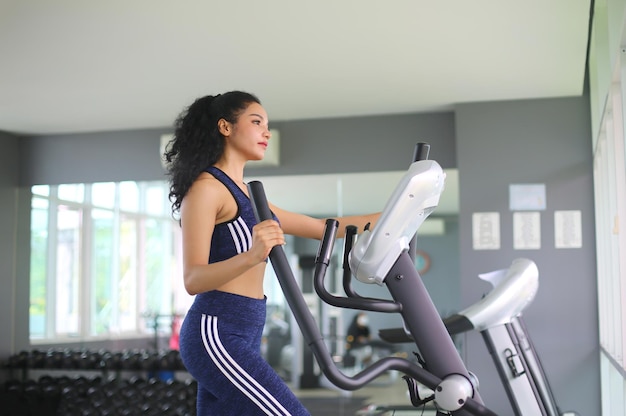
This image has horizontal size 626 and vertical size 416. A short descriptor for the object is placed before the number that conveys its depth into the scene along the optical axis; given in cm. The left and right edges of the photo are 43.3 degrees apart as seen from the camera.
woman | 168
